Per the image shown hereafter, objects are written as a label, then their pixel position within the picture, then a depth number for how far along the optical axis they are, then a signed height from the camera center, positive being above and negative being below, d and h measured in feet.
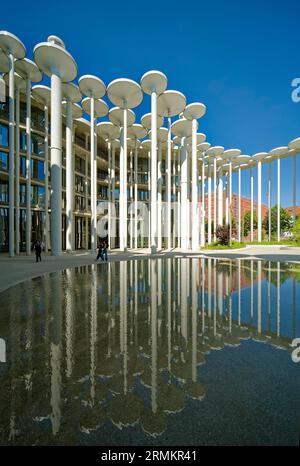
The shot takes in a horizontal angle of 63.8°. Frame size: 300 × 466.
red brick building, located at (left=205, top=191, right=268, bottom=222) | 489.26 +56.33
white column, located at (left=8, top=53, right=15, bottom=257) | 63.41 +22.47
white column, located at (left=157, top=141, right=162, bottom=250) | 77.35 +17.05
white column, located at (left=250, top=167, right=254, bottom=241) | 144.62 +27.79
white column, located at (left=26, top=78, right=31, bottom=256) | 69.92 +16.51
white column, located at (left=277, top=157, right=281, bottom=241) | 133.80 +28.91
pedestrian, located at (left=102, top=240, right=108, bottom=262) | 57.35 -4.17
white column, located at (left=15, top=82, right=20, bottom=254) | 68.95 +19.33
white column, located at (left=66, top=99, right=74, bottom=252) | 77.36 +17.68
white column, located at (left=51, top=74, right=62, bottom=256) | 63.87 +19.50
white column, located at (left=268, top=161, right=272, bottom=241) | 140.36 +27.31
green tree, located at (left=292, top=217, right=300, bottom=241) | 117.60 -0.78
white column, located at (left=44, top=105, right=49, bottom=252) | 81.71 +17.10
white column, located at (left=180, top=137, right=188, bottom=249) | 91.50 +12.60
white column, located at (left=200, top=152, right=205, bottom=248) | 112.78 +6.09
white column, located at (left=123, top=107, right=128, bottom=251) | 81.46 +13.86
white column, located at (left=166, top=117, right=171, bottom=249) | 87.86 +24.77
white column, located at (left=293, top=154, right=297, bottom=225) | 132.05 +24.11
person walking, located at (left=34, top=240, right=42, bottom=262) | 53.62 -3.80
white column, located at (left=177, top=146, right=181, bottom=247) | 103.16 +8.80
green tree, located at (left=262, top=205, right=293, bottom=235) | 195.83 +7.06
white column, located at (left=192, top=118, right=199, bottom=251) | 87.04 +14.36
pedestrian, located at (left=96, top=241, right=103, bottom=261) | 56.70 -4.64
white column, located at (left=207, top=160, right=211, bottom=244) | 122.26 +21.96
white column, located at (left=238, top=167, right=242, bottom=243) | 137.18 +0.43
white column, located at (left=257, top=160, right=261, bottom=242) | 136.08 +23.25
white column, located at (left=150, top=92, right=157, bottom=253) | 70.79 +15.09
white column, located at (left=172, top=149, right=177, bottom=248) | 125.47 +20.88
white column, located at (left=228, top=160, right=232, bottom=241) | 124.50 +25.28
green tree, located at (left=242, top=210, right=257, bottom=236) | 239.91 +7.33
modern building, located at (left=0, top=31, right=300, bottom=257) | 65.10 +33.86
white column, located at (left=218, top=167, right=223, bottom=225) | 129.52 +15.60
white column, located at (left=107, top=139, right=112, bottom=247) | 95.19 +3.84
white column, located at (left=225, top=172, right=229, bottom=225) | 142.77 +24.15
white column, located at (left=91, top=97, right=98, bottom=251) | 75.83 +15.86
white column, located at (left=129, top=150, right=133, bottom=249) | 104.07 +0.16
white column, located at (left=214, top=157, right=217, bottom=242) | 124.07 +14.65
